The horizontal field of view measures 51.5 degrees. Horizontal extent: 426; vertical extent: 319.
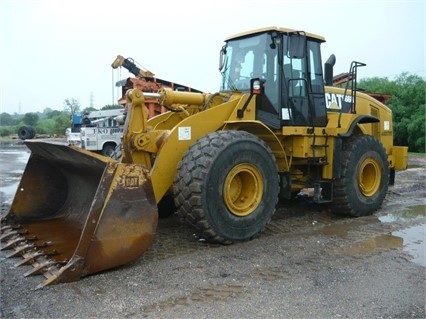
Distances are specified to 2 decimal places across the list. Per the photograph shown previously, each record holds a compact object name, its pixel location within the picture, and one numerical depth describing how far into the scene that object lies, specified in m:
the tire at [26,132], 25.20
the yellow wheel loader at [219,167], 4.04
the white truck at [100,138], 15.87
